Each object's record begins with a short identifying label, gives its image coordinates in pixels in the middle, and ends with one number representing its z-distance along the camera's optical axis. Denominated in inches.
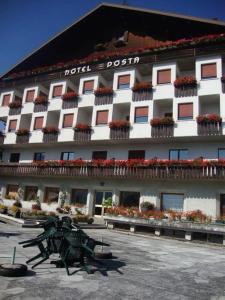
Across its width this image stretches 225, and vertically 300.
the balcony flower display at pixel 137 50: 1023.0
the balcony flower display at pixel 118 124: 1074.1
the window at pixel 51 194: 1187.3
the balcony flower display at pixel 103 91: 1162.0
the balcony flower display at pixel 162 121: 1002.1
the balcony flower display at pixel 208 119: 933.2
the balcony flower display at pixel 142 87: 1088.5
